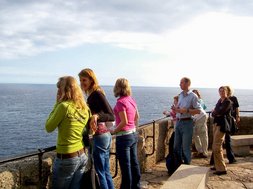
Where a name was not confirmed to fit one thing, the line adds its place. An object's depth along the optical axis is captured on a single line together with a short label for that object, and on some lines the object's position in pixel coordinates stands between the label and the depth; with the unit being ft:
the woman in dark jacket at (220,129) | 20.70
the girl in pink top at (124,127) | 15.17
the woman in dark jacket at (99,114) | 13.37
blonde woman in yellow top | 11.10
